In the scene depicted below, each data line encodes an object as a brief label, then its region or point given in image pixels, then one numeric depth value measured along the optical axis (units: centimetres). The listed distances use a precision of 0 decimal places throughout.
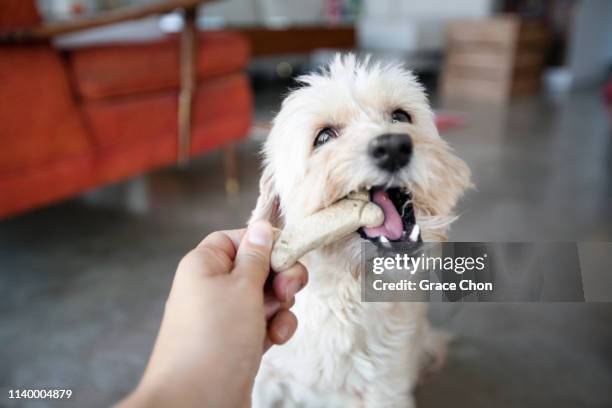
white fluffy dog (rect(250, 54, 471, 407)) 57
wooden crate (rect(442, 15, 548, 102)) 421
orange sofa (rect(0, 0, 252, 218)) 128
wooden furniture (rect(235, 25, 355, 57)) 394
